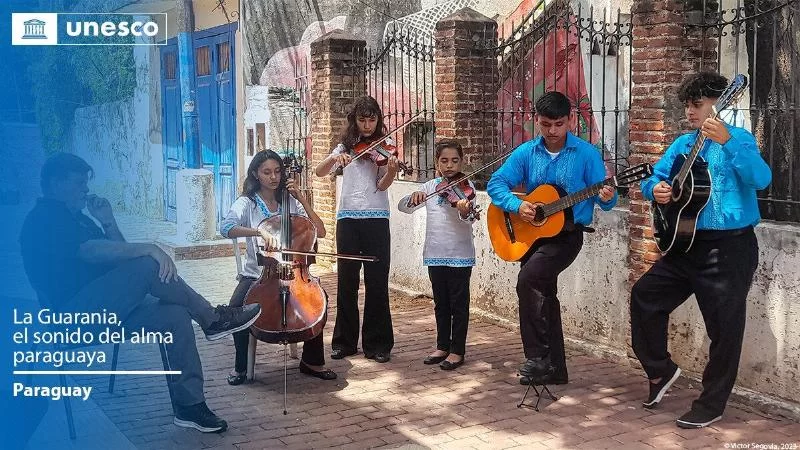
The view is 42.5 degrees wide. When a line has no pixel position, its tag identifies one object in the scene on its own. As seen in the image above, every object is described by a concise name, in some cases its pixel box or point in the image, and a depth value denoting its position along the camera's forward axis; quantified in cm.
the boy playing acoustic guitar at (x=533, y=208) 657
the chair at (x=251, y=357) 700
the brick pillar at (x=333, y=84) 1170
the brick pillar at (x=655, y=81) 686
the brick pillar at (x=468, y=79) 964
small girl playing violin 732
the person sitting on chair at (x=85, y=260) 511
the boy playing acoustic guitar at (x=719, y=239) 562
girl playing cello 664
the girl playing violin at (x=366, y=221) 752
